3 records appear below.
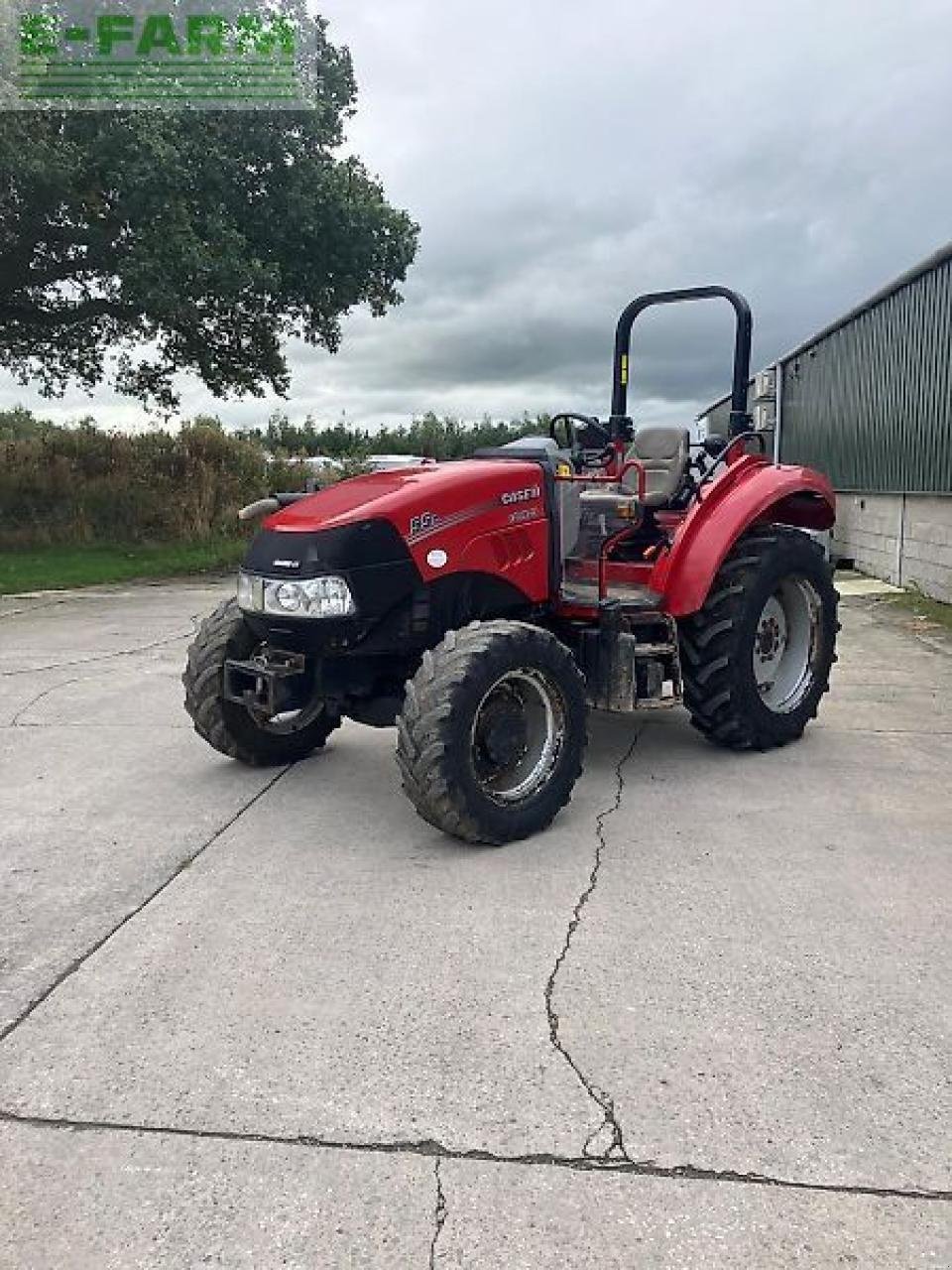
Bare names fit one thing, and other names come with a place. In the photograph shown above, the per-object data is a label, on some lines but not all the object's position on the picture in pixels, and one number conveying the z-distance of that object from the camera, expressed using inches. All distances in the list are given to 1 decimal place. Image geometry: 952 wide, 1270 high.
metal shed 449.4
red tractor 160.6
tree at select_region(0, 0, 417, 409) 510.3
